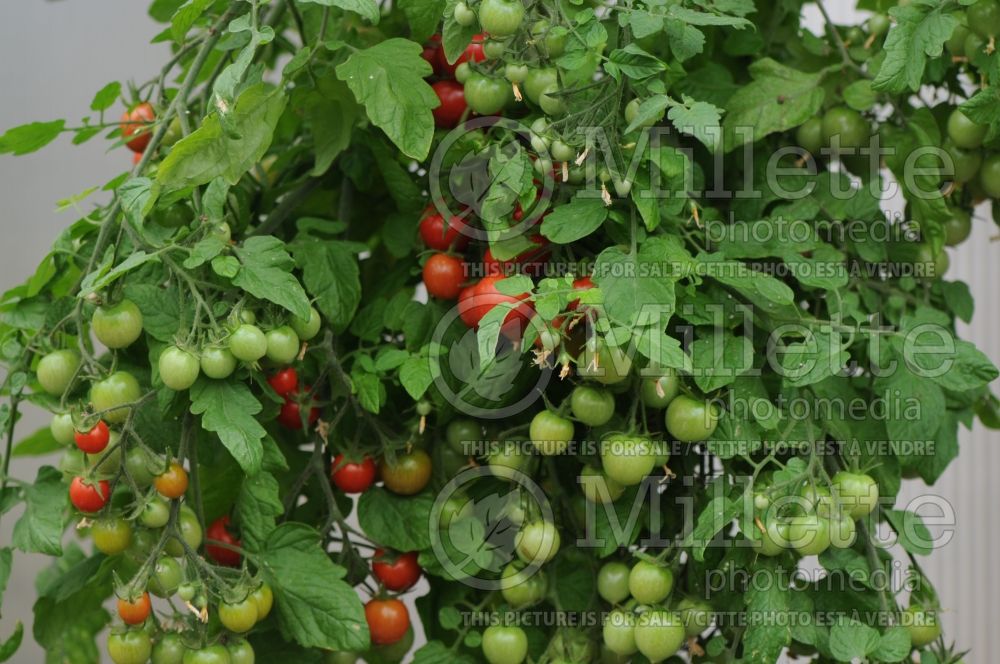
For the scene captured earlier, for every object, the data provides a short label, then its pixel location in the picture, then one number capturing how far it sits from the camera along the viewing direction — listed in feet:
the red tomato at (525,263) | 5.51
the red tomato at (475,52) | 5.59
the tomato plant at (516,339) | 5.34
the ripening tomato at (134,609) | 5.35
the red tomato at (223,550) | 5.65
